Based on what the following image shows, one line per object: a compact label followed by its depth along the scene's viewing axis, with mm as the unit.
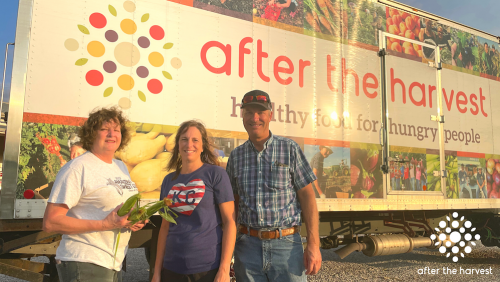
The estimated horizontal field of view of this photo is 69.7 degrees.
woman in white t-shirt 1852
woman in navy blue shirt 2059
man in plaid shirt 2236
